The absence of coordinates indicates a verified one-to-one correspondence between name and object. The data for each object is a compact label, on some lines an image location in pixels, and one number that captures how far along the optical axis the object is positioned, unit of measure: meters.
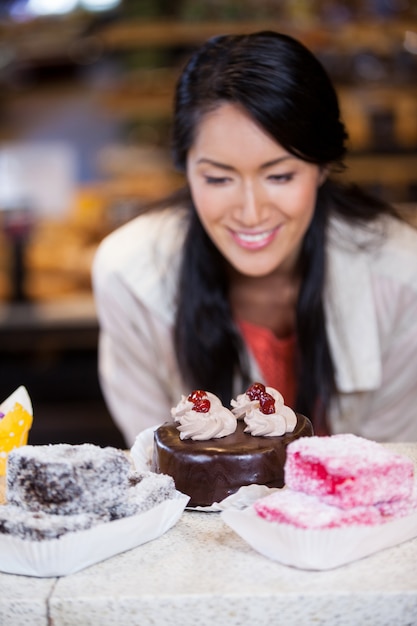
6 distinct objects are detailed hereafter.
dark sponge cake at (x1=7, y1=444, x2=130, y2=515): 1.16
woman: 1.61
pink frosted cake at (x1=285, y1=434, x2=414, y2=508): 1.15
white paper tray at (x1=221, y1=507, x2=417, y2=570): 1.14
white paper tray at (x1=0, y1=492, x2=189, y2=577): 1.15
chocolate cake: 1.24
